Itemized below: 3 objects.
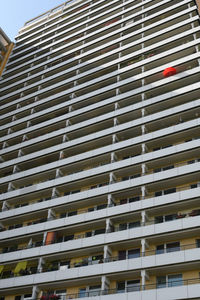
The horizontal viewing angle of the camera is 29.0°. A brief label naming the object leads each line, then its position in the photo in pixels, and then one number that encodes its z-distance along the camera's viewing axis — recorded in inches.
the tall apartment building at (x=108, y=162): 1140.5
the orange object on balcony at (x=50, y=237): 1318.7
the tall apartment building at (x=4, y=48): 2546.0
